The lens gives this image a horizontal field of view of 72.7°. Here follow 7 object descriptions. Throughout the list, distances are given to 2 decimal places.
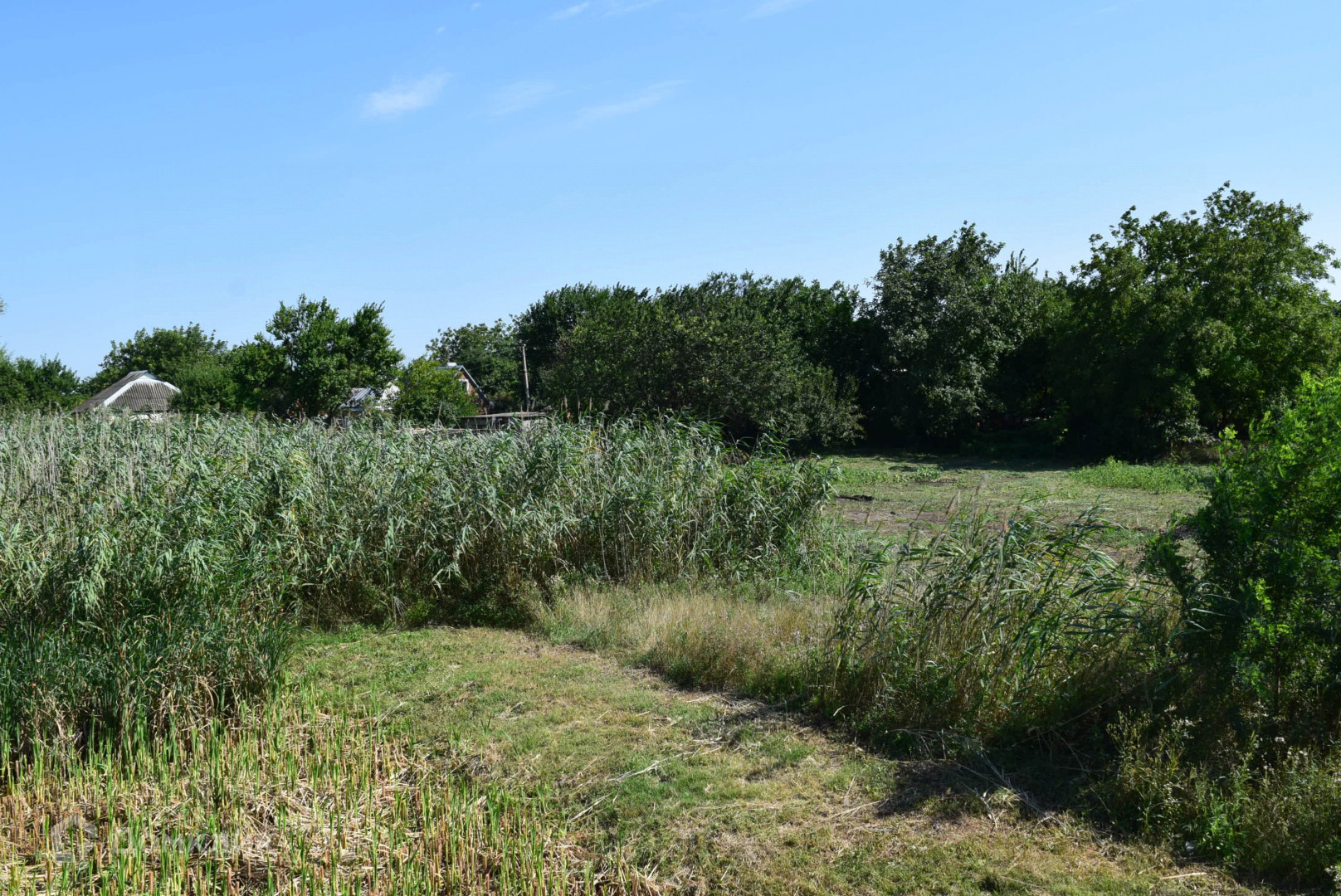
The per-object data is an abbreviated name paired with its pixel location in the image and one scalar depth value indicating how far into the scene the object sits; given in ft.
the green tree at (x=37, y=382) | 129.49
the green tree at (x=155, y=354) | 193.26
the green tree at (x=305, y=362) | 111.86
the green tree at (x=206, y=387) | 131.13
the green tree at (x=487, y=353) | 176.04
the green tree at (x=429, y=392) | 111.68
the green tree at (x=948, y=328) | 86.53
